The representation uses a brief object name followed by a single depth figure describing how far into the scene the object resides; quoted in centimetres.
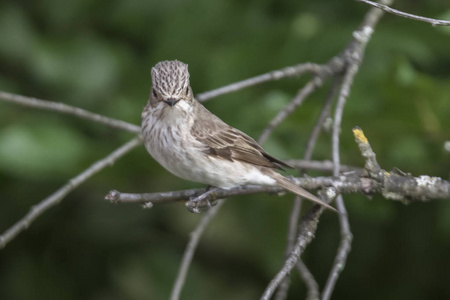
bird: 593
